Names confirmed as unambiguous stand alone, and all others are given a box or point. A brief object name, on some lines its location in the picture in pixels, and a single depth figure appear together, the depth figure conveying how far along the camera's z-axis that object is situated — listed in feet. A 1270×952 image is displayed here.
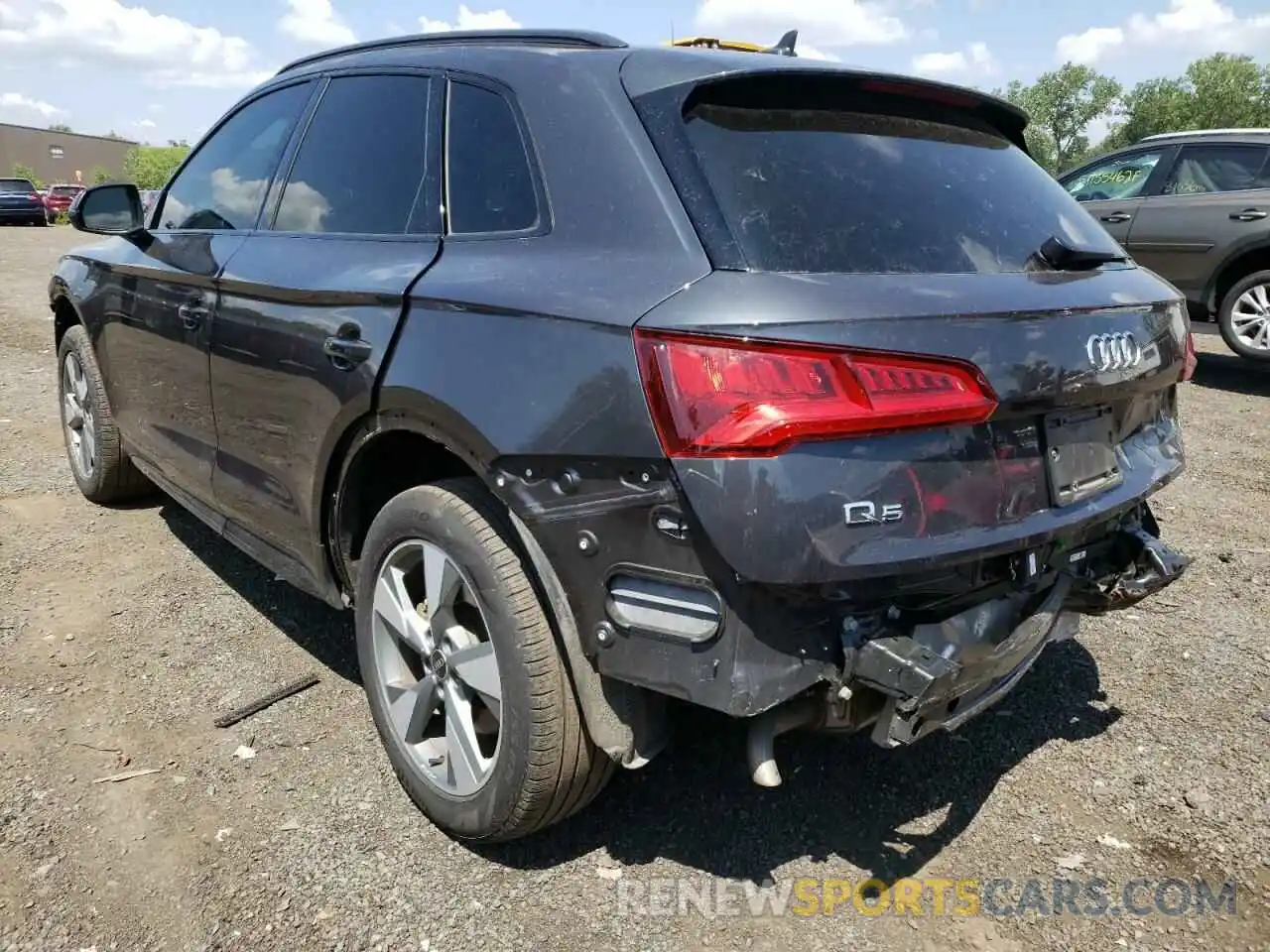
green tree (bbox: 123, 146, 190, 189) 282.15
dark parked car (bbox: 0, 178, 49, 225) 96.94
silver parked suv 24.62
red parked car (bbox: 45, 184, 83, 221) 117.80
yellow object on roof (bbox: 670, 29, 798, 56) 8.87
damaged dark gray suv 5.77
